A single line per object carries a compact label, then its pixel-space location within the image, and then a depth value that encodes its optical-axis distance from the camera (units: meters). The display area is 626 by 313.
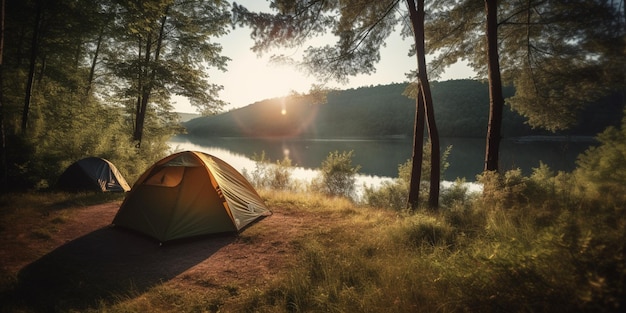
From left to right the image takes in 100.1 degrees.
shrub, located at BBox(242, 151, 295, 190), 17.81
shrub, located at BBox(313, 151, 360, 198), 19.23
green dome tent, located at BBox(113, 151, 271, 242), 5.57
